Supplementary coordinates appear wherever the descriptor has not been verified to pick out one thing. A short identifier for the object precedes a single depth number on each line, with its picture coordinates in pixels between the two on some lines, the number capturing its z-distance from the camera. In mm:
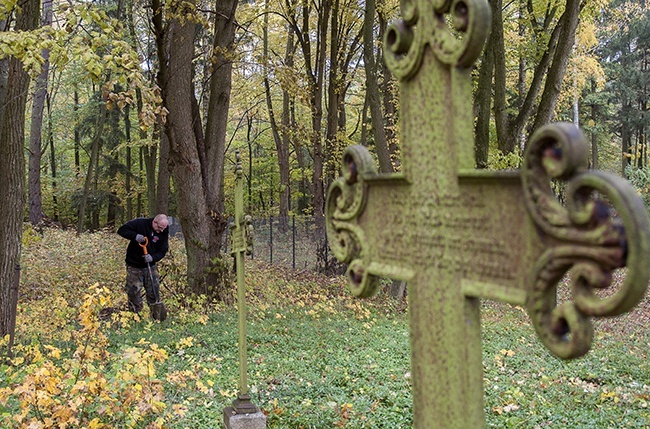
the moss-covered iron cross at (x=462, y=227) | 1483
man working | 9422
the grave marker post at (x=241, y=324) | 4926
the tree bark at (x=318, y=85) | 17550
